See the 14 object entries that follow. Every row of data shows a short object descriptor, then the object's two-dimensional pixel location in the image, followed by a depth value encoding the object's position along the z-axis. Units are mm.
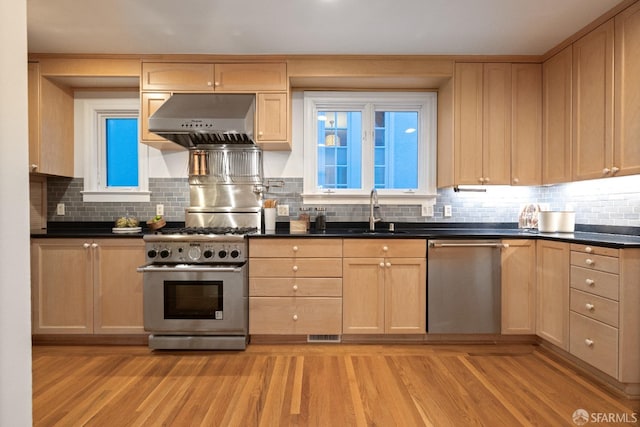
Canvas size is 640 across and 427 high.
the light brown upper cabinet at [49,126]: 3039
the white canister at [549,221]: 2969
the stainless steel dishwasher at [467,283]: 2824
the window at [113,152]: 3457
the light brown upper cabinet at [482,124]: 3098
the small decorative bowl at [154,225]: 3277
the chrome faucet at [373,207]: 3295
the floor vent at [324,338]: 2910
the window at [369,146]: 3445
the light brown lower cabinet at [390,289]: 2852
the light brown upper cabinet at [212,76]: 3059
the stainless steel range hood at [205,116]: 2744
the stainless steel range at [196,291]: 2736
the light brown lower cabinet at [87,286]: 2887
